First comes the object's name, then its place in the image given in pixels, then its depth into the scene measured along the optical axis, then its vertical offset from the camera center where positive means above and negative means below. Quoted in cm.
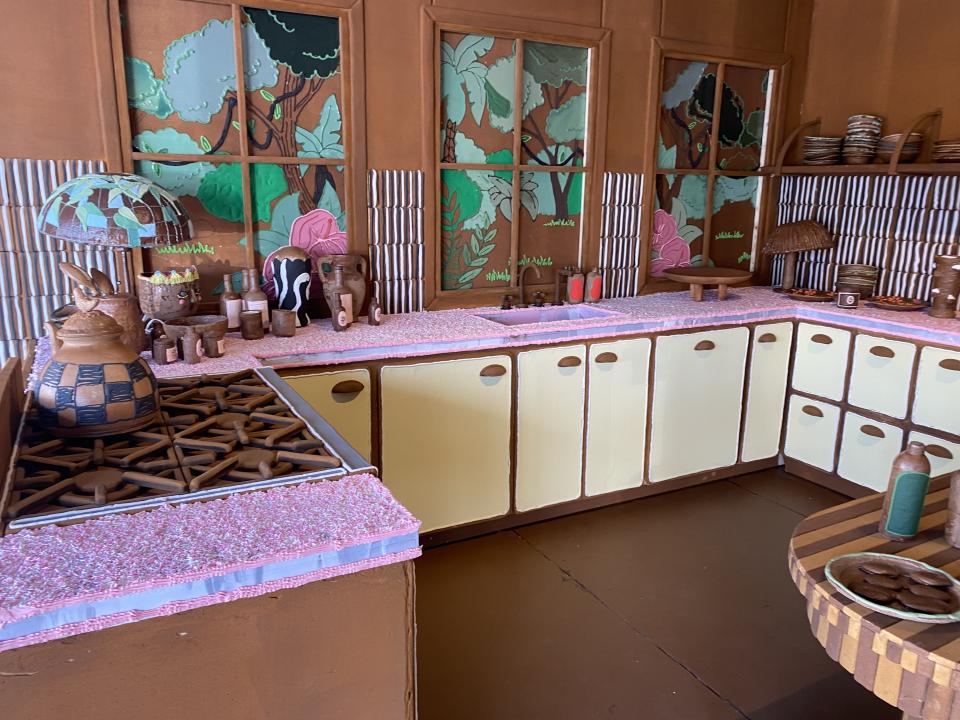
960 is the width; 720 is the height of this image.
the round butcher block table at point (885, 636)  156 -98
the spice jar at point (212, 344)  283 -65
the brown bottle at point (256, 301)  325 -57
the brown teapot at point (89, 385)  188 -54
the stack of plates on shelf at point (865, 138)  431 +20
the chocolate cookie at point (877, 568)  182 -95
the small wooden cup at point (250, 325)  315 -65
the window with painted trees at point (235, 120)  315 +21
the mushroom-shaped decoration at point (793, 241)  452 -40
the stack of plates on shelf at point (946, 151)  384 +12
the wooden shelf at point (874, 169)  382 +2
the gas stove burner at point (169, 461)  156 -68
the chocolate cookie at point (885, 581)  175 -95
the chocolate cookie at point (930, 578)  177 -94
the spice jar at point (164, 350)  273 -66
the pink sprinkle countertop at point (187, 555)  122 -68
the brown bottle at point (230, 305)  321 -58
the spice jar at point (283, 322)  321 -65
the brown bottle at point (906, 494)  194 -84
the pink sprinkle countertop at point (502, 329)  299 -73
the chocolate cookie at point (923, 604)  166 -94
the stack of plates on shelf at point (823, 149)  448 +14
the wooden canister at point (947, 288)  384 -57
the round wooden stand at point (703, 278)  427 -60
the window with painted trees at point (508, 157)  383 +7
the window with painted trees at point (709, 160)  445 +7
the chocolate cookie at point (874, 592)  171 -95
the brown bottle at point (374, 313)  350 -66
